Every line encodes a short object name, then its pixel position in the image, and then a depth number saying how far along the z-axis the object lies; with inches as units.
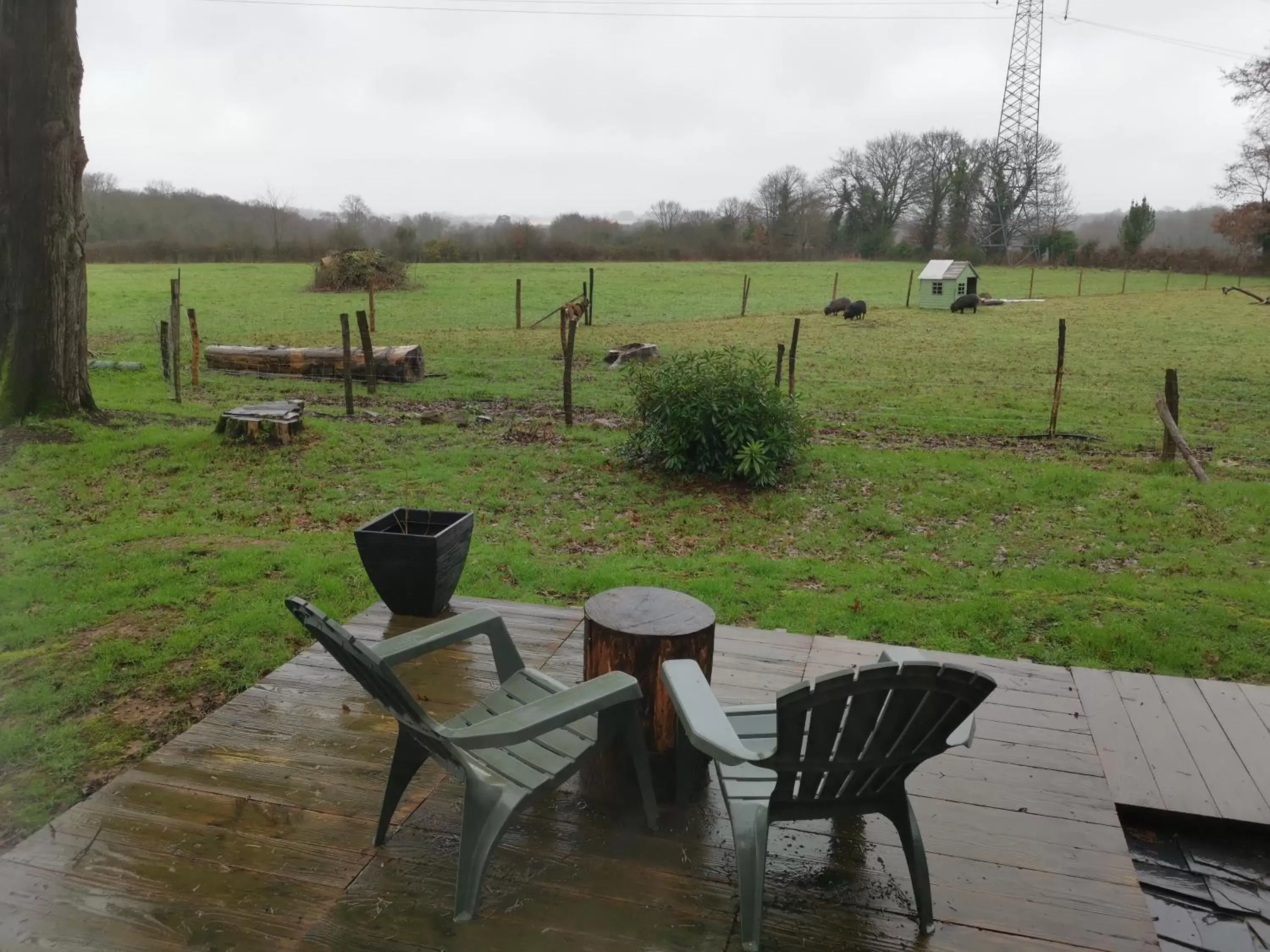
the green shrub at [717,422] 338.6
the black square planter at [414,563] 170.2
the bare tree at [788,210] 2114.9
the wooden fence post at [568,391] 433.1
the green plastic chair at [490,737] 91.0
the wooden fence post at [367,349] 465.1
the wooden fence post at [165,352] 512.7
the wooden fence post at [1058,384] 420.8
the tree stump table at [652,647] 111.3
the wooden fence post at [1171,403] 373.4
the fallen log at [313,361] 564.1
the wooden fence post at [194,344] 508.7
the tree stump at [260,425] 363.3
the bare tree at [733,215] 2133.4
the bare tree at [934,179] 2142.0
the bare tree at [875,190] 2169.0
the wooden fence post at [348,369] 446.9
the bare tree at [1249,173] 1215.6
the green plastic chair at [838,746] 83.2
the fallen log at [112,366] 569.9
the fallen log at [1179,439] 347.6
